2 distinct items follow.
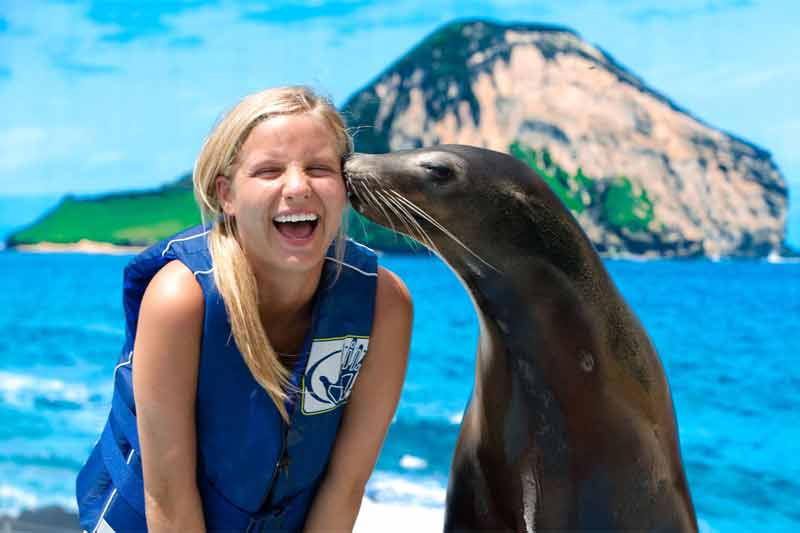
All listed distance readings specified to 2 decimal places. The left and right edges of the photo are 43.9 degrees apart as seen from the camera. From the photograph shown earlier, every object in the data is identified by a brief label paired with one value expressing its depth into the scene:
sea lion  2.21
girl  2.21
